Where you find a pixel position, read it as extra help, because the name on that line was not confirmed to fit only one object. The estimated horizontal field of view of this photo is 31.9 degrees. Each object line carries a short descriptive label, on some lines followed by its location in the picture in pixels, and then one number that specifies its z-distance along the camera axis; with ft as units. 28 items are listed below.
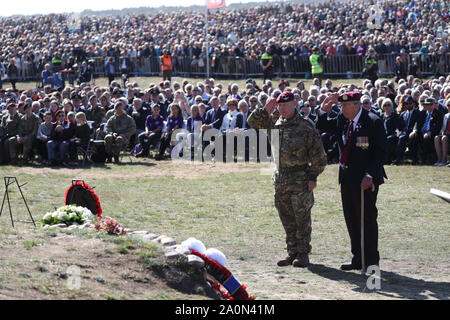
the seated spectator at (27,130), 66.64
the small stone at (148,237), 29.76
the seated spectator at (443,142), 57.36
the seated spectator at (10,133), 66.80
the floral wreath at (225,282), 25.91
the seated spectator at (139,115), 71.46
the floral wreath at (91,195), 37.63
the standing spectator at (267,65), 109.70
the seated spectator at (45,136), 66.28
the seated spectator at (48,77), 115.34
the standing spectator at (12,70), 132.57
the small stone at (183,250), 27.45
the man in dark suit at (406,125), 59.41
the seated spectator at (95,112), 71.87
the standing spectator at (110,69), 122.21
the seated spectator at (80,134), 65.51
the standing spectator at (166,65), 112.16
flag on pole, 102.27
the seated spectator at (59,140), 65.10
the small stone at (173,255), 27.07
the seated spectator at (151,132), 67.67
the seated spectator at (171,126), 66.49
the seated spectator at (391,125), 59.93
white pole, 110.14
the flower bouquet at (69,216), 33.68
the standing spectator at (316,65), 104.63
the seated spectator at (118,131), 64.90
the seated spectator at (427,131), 58.65
